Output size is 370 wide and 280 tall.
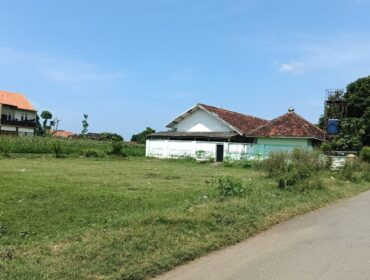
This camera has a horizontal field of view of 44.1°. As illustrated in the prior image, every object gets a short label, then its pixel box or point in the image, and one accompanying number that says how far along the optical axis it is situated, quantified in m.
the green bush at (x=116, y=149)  42.44
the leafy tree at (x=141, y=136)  83.31
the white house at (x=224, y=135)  40.25
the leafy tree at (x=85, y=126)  81.85
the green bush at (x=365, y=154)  28.95
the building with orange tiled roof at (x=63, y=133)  99.14
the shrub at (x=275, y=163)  18.58
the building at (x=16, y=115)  65.25
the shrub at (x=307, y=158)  17.88
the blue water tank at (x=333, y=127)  42.53
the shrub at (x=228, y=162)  34.97
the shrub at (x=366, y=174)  22.73
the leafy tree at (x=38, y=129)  75.38
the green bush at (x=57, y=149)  37.57
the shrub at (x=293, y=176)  14.78
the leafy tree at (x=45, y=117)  81.56
